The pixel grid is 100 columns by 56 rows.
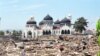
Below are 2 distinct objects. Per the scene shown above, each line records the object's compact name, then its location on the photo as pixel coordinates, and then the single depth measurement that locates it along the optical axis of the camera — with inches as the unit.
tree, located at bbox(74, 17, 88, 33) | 2901.1
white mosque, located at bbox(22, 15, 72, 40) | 3063.5
